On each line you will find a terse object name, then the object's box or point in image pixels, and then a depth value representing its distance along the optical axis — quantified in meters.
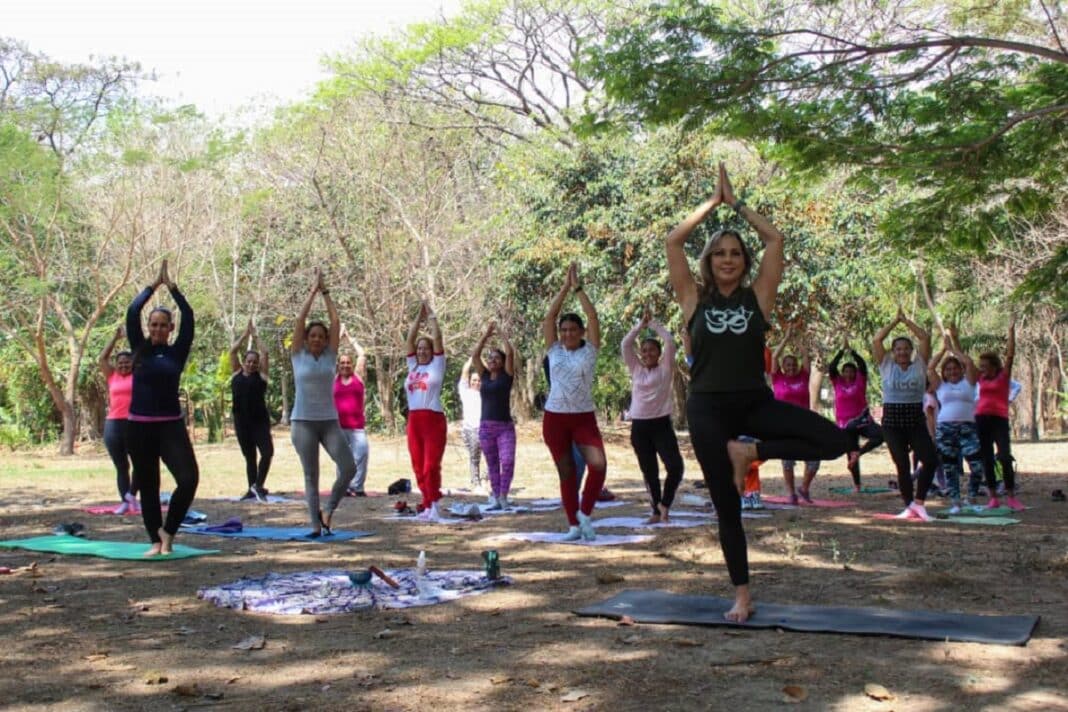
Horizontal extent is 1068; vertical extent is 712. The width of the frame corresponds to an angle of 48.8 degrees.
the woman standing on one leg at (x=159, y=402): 8.60
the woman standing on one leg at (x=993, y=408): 12.32
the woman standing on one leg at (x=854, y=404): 13.70
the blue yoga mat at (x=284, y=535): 10.32
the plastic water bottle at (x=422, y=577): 7.16
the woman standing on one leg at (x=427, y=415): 11.64
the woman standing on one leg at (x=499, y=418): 12.74
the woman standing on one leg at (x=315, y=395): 9.84
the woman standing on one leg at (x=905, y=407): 10.59
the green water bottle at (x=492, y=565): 7.52
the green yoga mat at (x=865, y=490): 15.46
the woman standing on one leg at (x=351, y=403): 14.68
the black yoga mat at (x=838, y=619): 5.48
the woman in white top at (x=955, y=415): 12.13
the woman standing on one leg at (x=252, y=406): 14.30
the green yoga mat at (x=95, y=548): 9.09
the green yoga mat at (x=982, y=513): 11.78
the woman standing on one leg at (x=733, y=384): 5.67
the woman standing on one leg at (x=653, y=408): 10.93
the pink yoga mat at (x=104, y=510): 12.77
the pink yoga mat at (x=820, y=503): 13.37
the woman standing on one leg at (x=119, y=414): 12.51
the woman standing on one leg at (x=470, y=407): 14.79
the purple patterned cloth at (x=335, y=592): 6.79
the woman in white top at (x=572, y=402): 9.30
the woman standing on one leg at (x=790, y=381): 13.11
